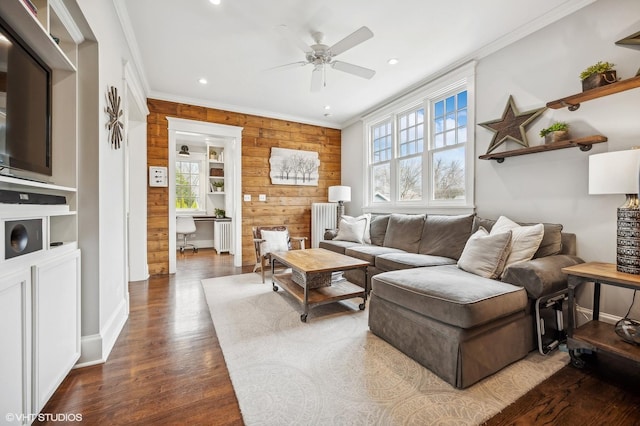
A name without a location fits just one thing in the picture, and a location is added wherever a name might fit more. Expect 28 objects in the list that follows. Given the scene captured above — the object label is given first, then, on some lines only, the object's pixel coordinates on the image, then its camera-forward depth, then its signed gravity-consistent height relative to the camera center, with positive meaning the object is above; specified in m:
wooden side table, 1.60 -0.78
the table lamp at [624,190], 1.69 +0.13
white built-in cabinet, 1.11 -0.28
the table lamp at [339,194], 4.93 +0.29
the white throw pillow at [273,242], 3.86 -0.46
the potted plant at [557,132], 2.39 +0.69
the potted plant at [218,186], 6.88 +0.60
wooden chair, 3.82 -0.49
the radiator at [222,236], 6.23 -0.59
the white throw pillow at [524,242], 2.23 -0.26
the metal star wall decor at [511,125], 2.71 +0.89
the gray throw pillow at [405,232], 3.66 -0.30
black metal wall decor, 2.15 +0.75
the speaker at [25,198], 1.09 +0.05
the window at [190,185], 6.83 +0.63
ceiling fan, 2.35 +1.50
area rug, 1.39 -1.02
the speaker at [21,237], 1.12 -0.12
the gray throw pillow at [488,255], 2.20 -0.36
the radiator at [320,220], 5.36 -0.19
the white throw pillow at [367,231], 4.35 -0.33
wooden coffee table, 2.54 -0.73
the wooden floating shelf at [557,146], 2.20 +0.57
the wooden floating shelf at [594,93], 1.98 +0.91
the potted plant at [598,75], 2.10 +1.05
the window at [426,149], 3.48 +0.89
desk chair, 6.10 -0.36
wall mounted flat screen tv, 1.22 +0.50
